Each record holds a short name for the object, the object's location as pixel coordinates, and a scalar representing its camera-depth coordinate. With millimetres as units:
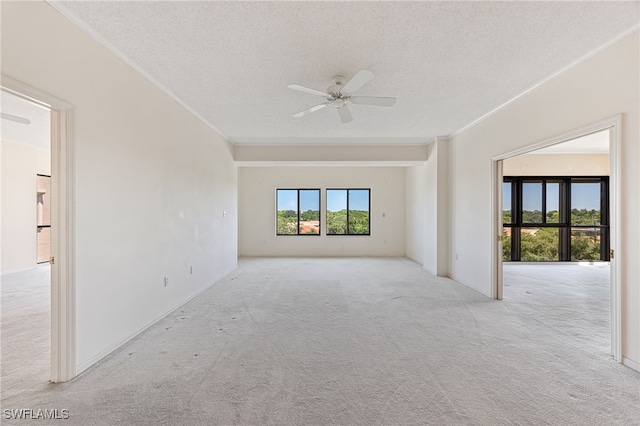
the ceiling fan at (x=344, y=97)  2732
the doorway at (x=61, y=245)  2186
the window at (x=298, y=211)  8812
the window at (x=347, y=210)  8781
